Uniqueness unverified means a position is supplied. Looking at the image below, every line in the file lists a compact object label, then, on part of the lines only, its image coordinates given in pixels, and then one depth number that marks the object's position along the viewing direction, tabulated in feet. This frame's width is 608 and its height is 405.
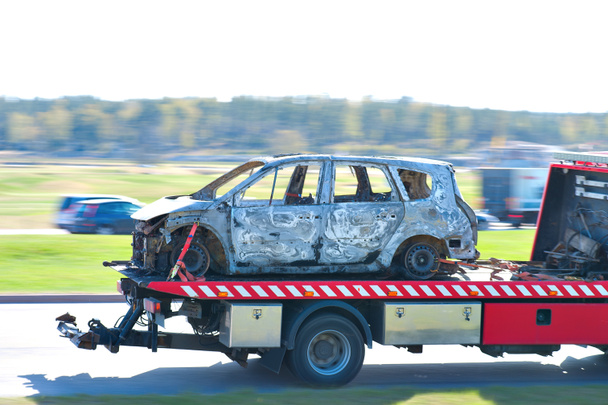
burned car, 54.54
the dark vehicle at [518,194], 217.15
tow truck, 52.42
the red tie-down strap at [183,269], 52.03
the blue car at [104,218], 166.09
